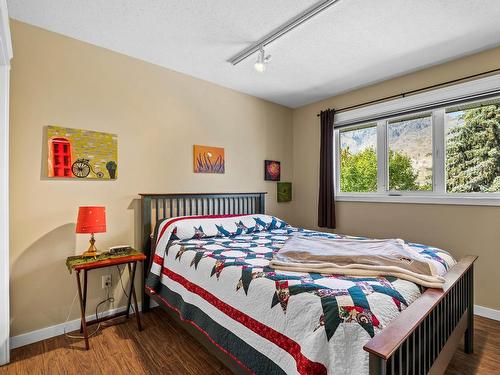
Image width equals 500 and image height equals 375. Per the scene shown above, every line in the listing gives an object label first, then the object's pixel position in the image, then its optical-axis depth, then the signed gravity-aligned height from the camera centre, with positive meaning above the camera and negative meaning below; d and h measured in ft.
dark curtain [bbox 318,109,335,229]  11.85 +0.38
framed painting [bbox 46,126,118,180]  7.37 +0.94
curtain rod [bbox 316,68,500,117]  8.35 +3.36
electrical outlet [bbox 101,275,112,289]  8.18 -2.88
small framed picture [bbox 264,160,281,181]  12.75 +0.75
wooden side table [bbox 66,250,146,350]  6.72 -2.02
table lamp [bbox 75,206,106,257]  6.96 -0.90
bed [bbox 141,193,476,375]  3.44 -1.96
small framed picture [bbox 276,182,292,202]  13.34 -0.26
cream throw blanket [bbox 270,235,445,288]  4.88 -1.52
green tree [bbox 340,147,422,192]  10.18 +0.56
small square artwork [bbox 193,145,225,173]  10.30 +1.06
